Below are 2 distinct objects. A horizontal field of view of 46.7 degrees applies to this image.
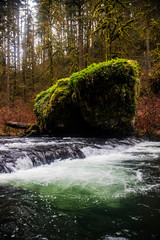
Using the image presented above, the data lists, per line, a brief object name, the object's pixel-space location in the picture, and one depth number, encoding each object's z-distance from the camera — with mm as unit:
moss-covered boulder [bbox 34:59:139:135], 7965
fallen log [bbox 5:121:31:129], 9995
